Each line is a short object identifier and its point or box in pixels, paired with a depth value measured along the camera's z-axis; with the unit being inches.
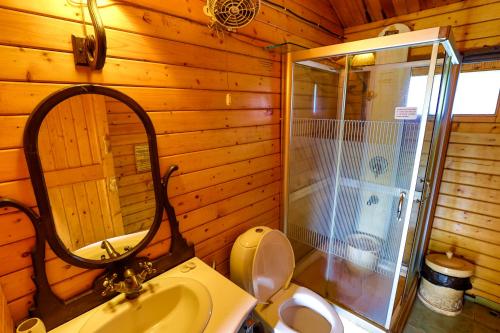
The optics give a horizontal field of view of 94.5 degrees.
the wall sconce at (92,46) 30.7
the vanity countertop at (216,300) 34.6
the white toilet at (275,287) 53.2
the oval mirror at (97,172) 32.9
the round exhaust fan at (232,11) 44.4
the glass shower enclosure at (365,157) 51.8
